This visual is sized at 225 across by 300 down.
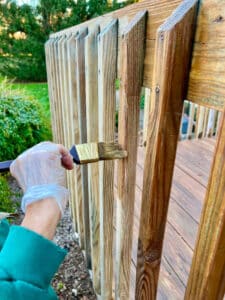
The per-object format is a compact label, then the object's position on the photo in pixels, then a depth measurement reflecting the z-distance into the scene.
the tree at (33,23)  11.29
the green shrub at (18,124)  3.28
